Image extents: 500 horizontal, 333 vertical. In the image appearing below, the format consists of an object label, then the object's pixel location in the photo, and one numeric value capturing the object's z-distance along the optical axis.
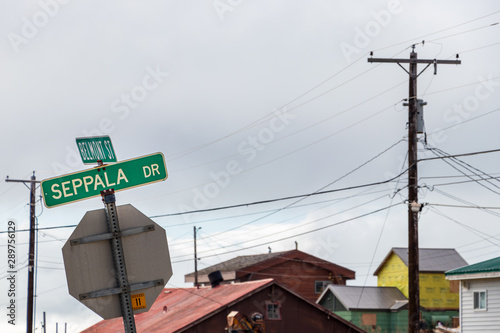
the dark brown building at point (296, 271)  60.97
